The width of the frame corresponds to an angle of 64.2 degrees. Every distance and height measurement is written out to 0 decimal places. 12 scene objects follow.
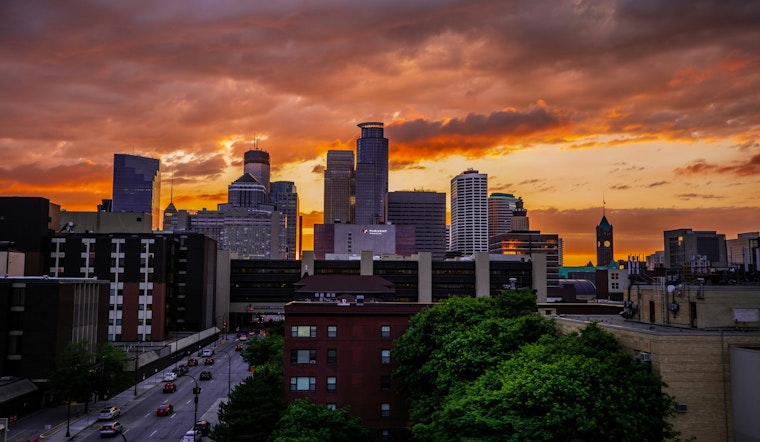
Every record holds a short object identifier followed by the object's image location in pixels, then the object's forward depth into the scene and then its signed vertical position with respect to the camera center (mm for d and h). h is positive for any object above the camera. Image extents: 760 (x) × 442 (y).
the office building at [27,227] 130000 +9199
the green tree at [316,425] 51125 -13574
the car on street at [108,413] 77688 -18673
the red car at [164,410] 80438 -18786
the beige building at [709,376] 38344 -6767
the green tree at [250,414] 54188 -13110
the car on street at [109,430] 69438 -18490
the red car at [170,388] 96562 -18891
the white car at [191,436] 65356 -18265
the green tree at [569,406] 35125 -8120
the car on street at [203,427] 69500 -18185
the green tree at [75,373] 79750 -13778
